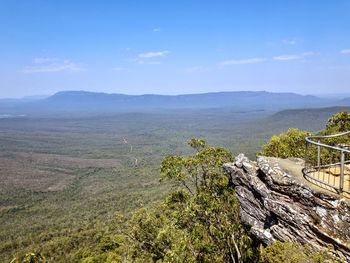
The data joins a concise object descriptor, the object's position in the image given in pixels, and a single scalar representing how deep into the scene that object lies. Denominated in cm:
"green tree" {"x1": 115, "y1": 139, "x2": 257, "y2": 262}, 1402
